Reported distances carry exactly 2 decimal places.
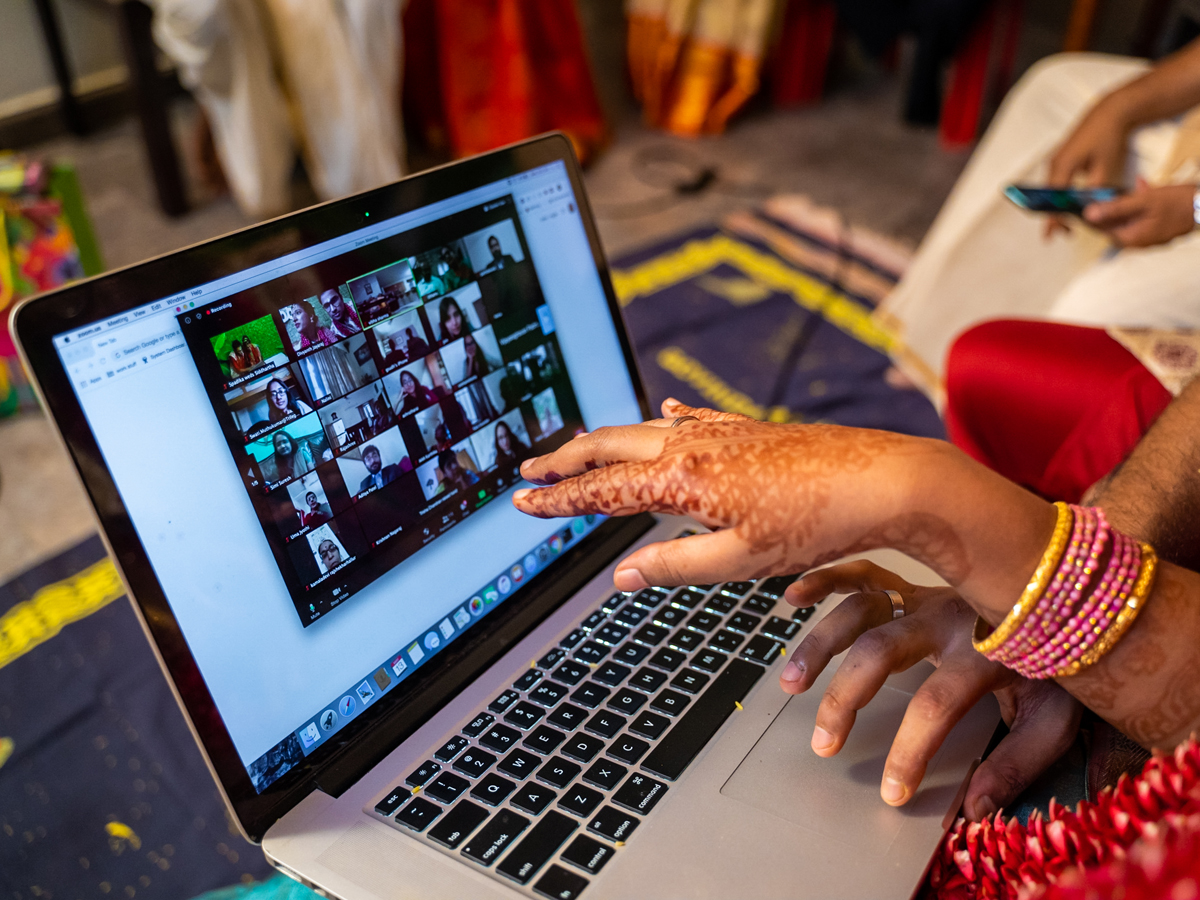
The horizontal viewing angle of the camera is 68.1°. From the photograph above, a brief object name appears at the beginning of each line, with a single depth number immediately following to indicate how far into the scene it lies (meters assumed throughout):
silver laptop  0.46
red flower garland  0.31
